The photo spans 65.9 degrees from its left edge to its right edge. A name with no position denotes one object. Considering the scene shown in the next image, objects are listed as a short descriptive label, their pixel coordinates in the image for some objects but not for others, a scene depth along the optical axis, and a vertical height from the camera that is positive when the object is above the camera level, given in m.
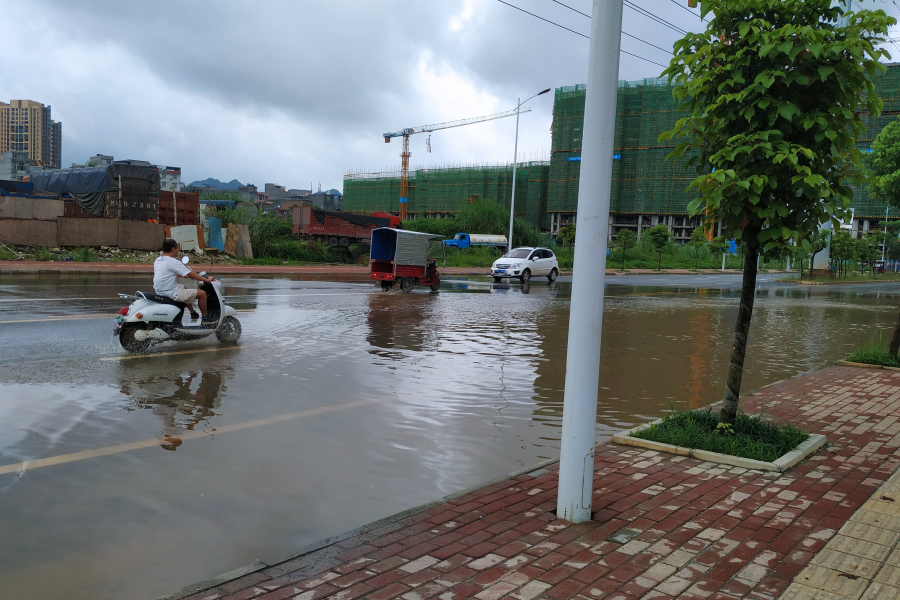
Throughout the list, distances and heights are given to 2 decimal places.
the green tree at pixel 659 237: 56.62 +1.66
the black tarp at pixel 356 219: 41.78 +1.51
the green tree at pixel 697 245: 60.77 +1.38
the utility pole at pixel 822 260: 47.55 +0.38
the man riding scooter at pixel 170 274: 9.66 -0.58
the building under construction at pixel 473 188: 89.69 +8.08
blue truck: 56.72 +0.61
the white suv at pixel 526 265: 31.06 -0.64
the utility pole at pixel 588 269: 4.08 -0.08
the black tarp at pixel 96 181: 32.41 +2.28
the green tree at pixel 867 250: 52.89 +1.54
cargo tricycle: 22.33 -0.45
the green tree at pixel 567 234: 54.12 +1.48
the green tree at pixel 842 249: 47.66 +1.25
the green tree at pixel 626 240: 55.44 +1.32
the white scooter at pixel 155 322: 9.23 -1.23
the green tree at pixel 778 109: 5.00 +1.16
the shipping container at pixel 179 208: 32.33 +1.18
